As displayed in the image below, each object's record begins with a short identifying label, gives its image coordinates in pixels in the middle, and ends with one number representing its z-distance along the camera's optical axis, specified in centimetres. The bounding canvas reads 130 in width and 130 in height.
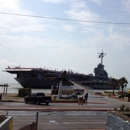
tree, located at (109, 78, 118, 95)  5889
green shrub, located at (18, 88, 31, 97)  3638
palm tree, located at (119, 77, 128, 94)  5307
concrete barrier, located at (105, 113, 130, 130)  467
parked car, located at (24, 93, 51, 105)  2594
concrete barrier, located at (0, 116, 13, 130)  461
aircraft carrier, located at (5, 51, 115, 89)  9135
